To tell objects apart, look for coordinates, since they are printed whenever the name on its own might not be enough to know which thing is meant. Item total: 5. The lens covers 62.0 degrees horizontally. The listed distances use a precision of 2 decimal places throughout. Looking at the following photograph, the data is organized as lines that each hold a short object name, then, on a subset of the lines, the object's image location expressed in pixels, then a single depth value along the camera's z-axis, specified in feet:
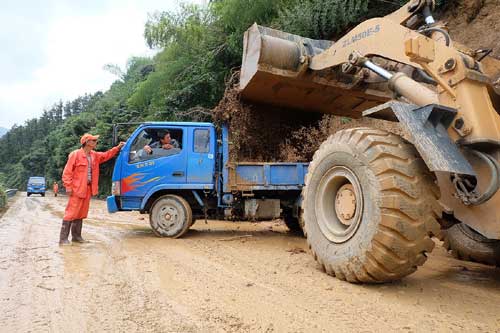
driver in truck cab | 24.59
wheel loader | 10.94
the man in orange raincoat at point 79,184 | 21.85
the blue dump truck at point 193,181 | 23.76
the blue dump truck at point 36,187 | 110.32
